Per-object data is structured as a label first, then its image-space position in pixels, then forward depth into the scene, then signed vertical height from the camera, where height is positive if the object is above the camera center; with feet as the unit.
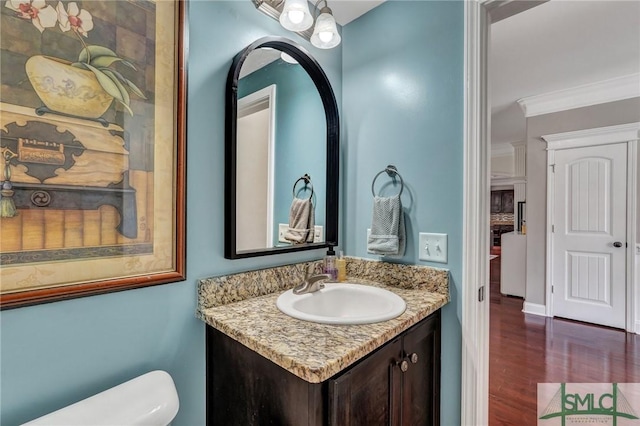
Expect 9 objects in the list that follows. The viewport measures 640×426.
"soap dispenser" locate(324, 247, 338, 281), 4.77 -0.84
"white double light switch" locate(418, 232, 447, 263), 4.25 -0.47
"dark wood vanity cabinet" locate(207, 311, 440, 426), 2.55 -1.70
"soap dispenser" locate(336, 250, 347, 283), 4.84 -0.86
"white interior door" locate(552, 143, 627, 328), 10.10 -0.66
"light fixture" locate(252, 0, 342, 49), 3.84 +2.54
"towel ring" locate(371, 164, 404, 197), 4.69 +0.65
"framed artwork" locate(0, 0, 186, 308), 2.49 +0.61
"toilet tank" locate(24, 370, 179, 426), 2.43 -1.65
